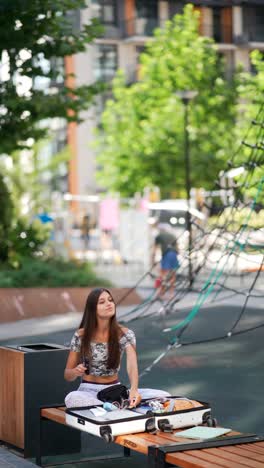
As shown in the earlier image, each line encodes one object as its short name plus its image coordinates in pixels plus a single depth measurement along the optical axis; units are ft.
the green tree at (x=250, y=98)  129.02
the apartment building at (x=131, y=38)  85.40
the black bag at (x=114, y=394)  25.63
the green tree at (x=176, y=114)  150.71
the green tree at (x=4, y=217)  73.87
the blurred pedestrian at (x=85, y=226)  111.65
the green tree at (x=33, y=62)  64.13
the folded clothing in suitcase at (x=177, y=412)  24.07
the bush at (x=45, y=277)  66.74
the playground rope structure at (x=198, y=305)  48.65
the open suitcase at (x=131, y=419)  23.86
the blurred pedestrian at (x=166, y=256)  64.45
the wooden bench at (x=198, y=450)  21.21
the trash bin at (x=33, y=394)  27.91
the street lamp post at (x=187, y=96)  96.32
